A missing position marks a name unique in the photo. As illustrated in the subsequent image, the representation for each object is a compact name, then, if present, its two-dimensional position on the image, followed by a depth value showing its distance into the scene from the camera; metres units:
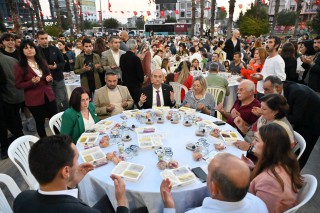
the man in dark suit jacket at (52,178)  1.31
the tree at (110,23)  63.74
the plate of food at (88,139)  2.58
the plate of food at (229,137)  2.52
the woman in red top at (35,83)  3.57
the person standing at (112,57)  5.23
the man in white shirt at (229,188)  1.33
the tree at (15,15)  10.93
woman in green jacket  2.90
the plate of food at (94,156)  2.20
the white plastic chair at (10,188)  1.87
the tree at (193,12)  21.25
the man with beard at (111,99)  3.73
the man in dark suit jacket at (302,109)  2.98
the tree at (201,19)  22.81
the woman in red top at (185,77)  5.24
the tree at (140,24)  68.62
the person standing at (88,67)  5.12
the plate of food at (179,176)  1.88
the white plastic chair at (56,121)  3.19
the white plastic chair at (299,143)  2.50
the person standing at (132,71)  4.73
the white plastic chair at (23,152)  2.33
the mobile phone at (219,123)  3.09
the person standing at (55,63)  4.51
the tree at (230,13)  16.44
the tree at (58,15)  19.53
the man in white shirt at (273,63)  4.14
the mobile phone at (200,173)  1.95
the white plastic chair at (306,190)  1.57
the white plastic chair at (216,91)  4.85
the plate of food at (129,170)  1.94
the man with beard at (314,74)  4.66
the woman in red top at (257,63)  5.20
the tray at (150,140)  2.46
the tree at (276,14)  18.84
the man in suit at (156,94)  4.08
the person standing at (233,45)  8.31
